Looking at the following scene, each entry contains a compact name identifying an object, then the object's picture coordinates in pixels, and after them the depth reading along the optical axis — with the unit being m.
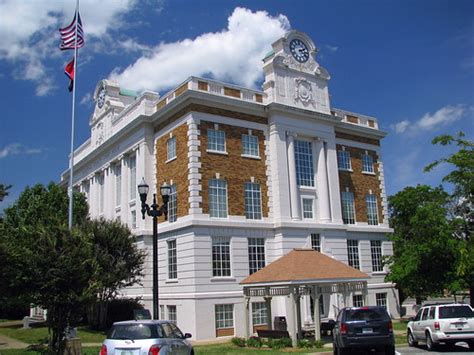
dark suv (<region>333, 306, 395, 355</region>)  17.06
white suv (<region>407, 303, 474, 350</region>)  18.64
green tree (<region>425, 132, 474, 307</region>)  28.58
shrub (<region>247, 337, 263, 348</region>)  23.11
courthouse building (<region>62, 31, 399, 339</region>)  29.94
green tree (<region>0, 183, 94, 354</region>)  15.77
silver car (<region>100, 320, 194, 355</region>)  12.71
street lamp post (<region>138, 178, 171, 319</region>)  18.44
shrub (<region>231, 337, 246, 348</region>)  23.73
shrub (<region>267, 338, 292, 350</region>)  22.29
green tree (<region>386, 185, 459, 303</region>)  30.16
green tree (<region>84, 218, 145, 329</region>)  30.05
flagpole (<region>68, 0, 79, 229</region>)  31.17
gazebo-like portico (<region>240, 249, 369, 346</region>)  23.45
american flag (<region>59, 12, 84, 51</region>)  31.97
